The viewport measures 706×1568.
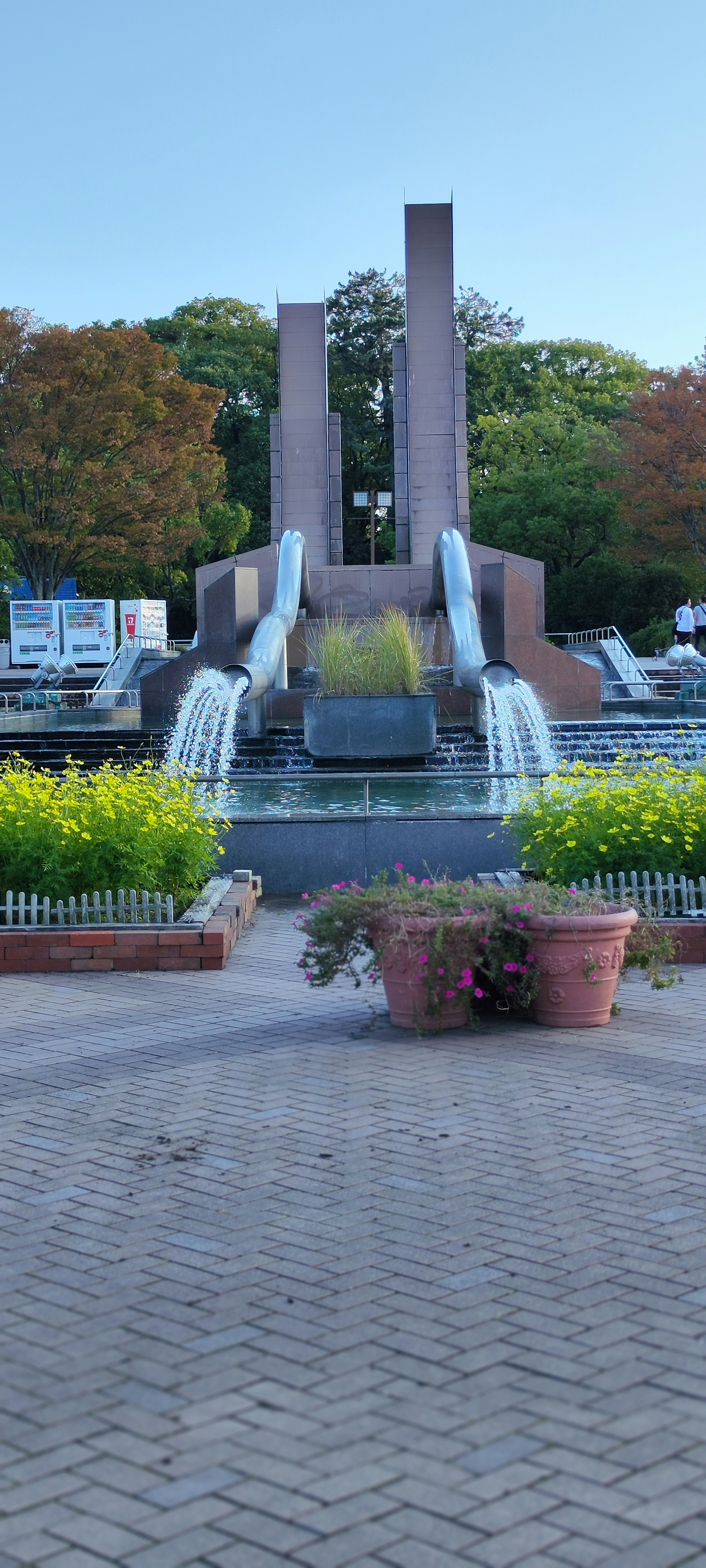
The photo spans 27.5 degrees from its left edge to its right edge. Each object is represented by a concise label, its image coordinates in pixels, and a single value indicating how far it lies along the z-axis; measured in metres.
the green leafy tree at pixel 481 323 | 52.41
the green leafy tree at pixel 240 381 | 47.31
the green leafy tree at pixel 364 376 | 49.19
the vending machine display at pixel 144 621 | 34.91
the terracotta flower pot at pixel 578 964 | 6.08
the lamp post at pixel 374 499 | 32.28
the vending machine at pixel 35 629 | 35.44
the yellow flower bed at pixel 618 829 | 7.95
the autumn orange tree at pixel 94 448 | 33.59
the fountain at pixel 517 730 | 15.98
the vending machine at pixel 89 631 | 35.75
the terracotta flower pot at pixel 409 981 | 6.00
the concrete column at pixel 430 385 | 30.05
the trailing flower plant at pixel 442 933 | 5.99
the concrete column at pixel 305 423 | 30.66
